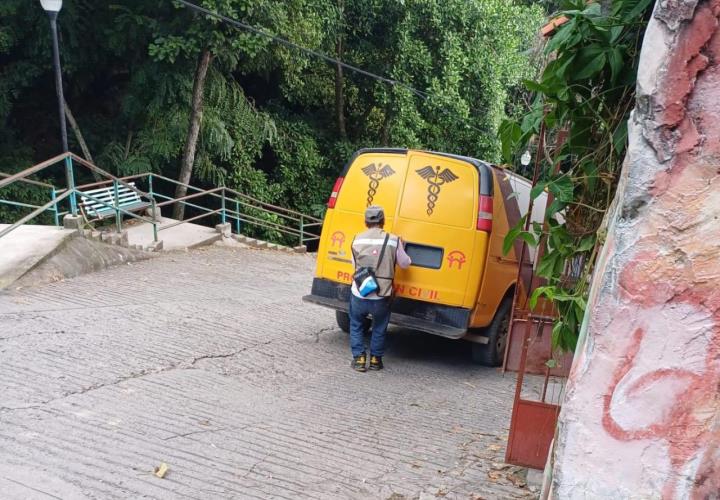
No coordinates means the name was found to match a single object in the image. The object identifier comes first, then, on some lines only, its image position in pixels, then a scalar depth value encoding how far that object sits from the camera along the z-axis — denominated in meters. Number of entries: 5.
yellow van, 6.23
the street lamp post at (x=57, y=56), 9.26
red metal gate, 3.86
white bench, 10.48
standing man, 5.97
